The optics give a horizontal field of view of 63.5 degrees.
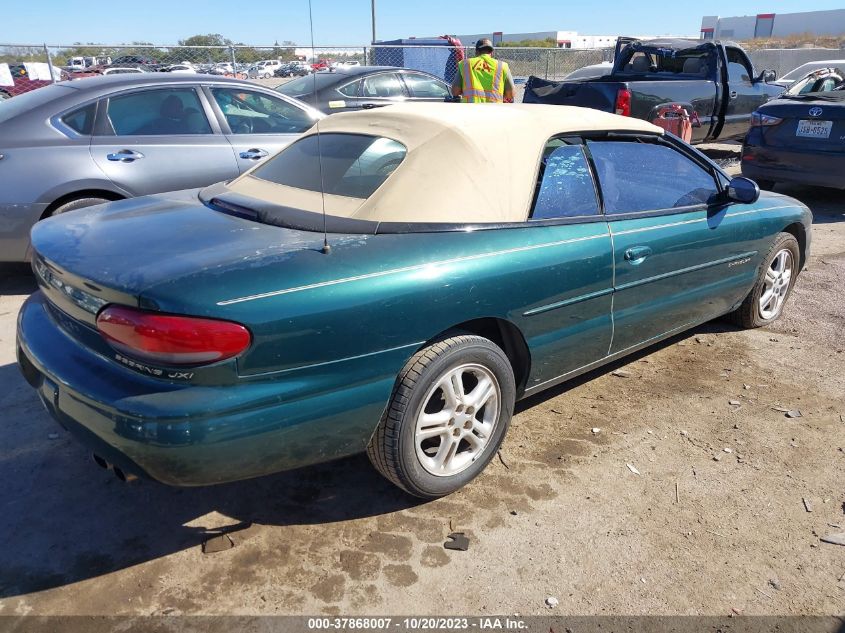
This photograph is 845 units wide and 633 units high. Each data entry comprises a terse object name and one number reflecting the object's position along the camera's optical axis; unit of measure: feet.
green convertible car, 7.27
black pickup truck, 29.76
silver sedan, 16.03
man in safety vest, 25.95
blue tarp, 55.42
